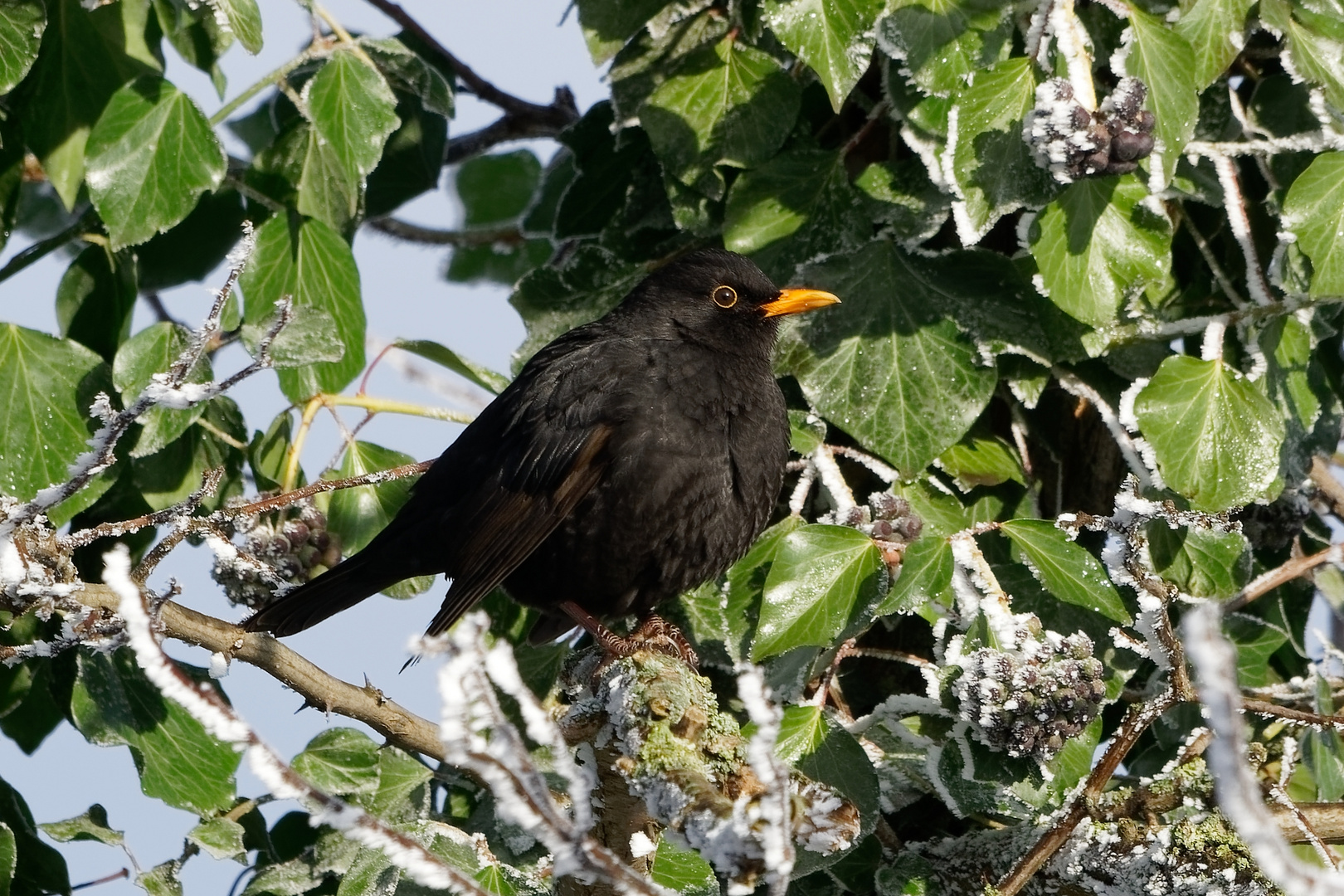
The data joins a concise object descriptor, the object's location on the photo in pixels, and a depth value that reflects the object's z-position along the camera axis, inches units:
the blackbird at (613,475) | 299.7
